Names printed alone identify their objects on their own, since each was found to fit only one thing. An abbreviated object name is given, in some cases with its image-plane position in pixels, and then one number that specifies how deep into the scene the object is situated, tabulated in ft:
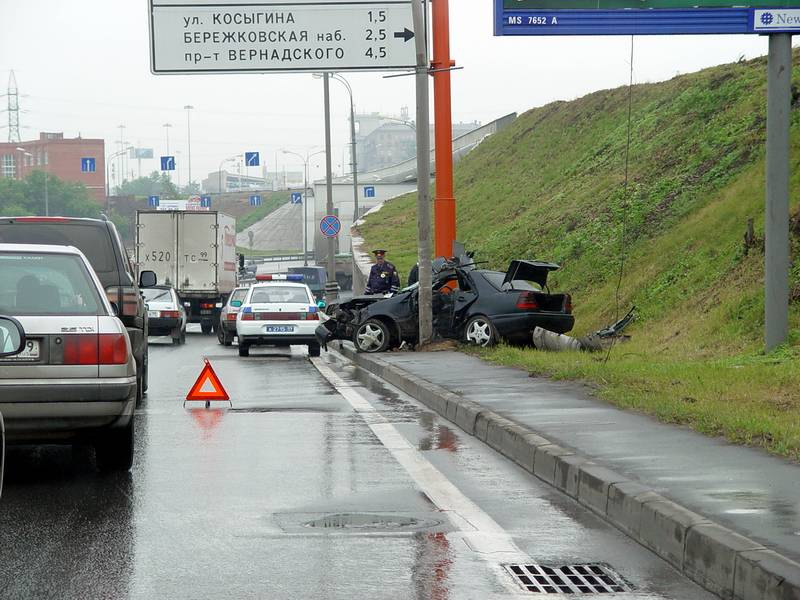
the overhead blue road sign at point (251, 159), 360.58
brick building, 582.76
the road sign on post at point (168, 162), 329.72
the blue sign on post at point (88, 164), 331.98
